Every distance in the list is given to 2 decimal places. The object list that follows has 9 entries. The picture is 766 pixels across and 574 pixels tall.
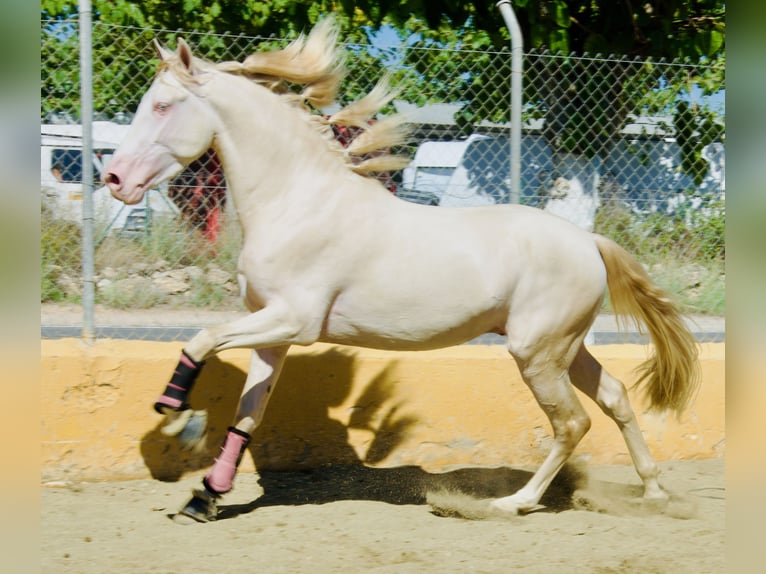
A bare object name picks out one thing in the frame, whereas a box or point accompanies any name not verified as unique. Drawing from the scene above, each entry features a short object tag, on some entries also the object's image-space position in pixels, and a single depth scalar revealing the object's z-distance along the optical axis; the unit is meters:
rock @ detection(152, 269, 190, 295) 10.36
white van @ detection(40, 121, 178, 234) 9.72
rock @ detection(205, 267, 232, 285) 10.34
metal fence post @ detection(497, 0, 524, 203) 10.41
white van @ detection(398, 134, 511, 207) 10.81
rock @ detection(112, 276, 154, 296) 10.18
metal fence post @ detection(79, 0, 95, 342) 9.50
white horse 8.37
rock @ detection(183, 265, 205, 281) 10.34
